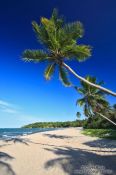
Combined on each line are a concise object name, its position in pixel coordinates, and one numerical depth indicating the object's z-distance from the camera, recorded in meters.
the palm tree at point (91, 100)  13.89
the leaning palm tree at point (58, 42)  7.18
